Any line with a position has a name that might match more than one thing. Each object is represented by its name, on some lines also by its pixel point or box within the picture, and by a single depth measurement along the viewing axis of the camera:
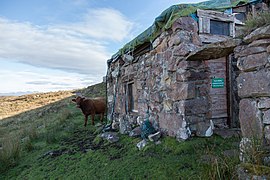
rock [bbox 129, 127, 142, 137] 5.40
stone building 4.13
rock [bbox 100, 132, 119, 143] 5.57
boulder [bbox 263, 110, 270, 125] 2.24
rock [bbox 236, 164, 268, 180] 1.99
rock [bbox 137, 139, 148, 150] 4.43
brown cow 8.34
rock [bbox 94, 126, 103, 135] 6.84
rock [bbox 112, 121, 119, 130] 6.80
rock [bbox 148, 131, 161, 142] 4.57
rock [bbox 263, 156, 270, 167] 2.13
